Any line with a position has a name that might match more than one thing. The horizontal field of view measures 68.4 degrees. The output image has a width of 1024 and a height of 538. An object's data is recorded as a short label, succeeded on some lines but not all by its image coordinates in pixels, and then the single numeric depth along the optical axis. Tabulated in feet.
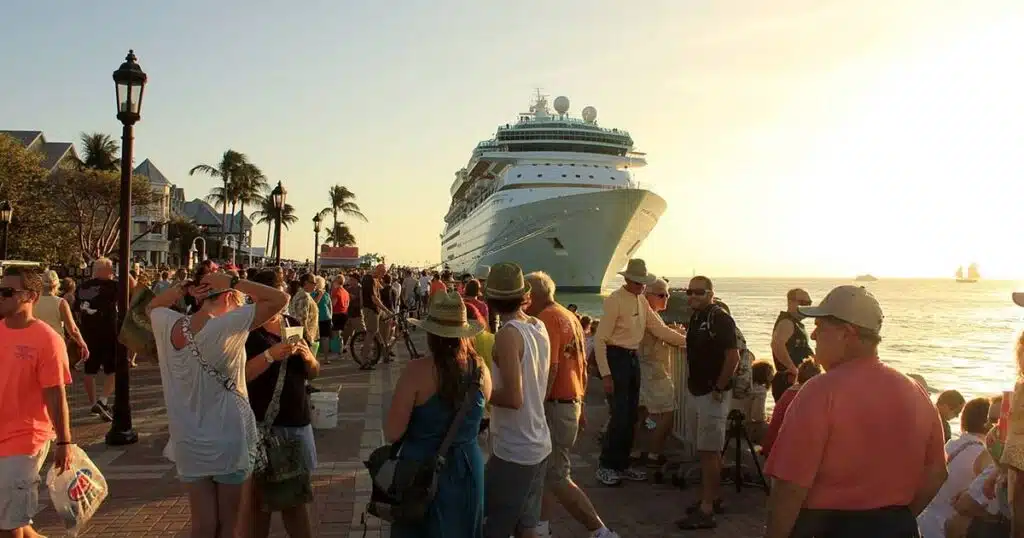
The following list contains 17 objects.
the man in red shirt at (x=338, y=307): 51.06
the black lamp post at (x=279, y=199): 64.85
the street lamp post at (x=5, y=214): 71.36
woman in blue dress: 10.42
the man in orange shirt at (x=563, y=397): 15.74
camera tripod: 20.74
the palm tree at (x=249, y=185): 228.84
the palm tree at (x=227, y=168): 224.74
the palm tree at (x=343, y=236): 389.83
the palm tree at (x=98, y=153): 212.02
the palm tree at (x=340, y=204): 300.61
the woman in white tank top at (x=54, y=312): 25.81
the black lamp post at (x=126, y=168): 24.68
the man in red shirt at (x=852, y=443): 8.71
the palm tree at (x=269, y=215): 238.27
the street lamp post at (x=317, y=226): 105.40
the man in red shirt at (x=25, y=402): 12.59
